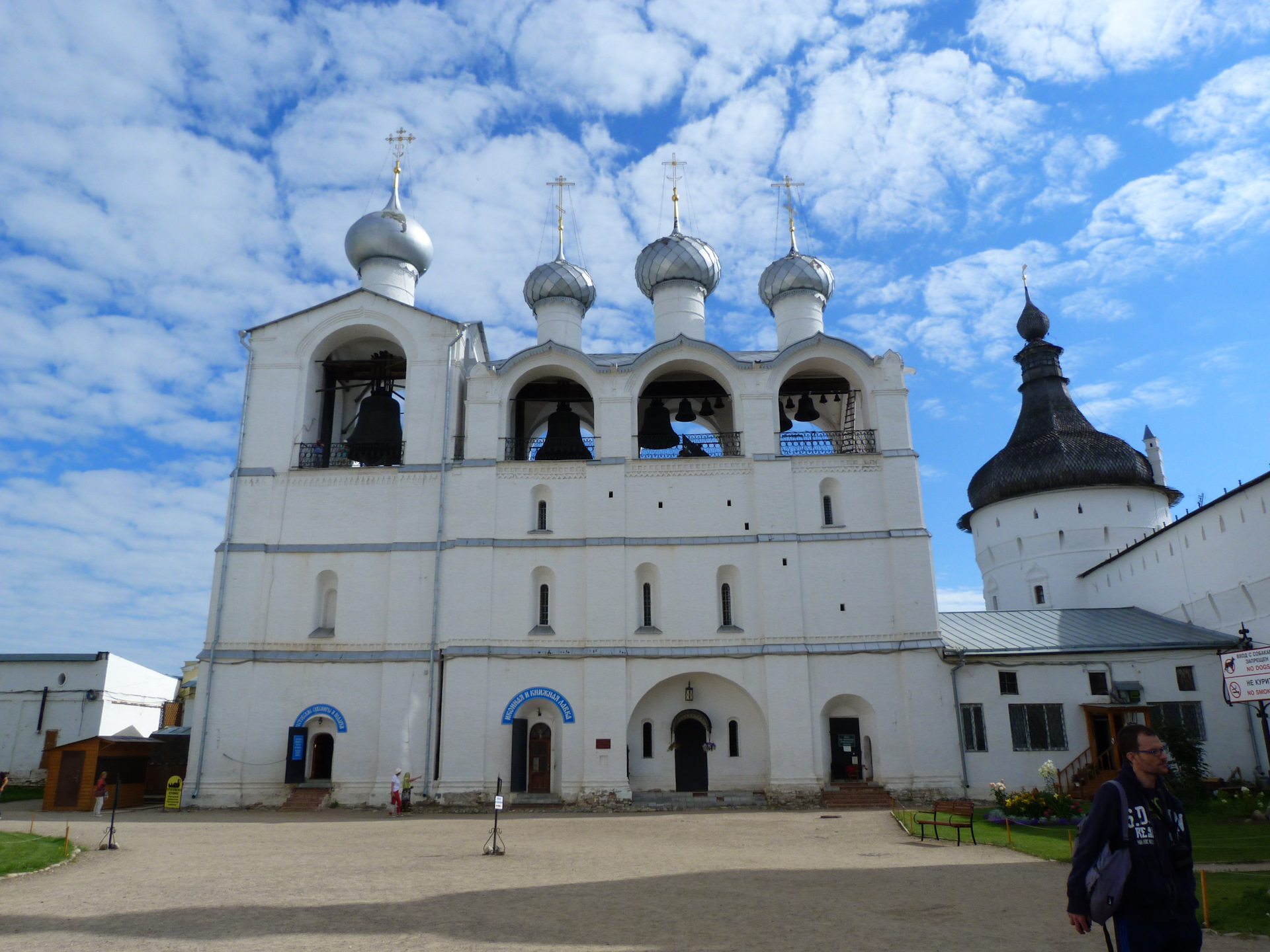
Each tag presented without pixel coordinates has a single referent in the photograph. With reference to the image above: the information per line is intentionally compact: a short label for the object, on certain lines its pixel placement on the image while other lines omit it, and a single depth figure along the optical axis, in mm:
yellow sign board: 22578
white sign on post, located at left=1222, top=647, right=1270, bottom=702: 14812
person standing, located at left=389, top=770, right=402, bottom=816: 21516
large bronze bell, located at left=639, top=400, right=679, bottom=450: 26984
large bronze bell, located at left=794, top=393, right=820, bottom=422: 28688
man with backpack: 4621
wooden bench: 15234
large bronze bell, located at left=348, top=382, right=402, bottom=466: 26516
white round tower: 31391
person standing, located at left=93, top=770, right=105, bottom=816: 20812
